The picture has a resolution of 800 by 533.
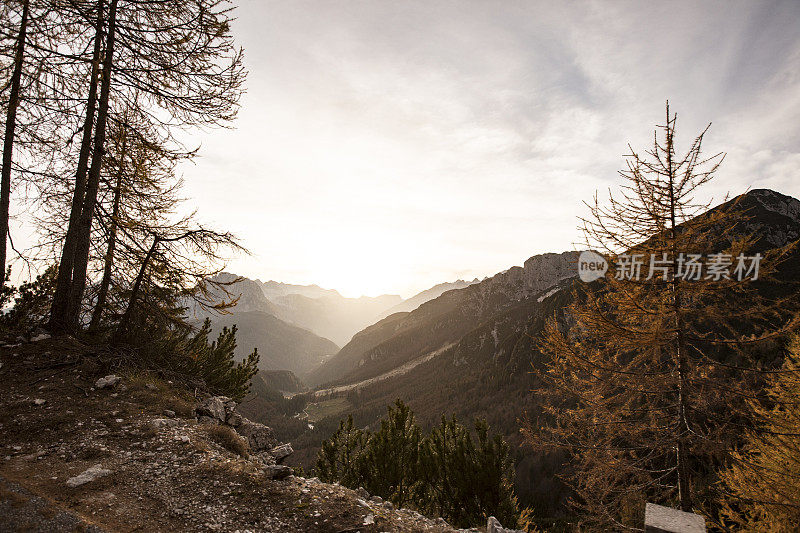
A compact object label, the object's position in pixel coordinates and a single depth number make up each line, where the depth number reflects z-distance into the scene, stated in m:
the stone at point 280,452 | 7.75
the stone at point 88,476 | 4.32
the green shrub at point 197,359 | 9.59
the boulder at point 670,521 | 3.82
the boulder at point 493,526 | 5.38
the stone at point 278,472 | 5.25
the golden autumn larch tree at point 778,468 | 8.30
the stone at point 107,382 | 7.02
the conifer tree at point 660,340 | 7.21
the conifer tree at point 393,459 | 10.06
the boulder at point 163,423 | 6.17
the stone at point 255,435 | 8.35
